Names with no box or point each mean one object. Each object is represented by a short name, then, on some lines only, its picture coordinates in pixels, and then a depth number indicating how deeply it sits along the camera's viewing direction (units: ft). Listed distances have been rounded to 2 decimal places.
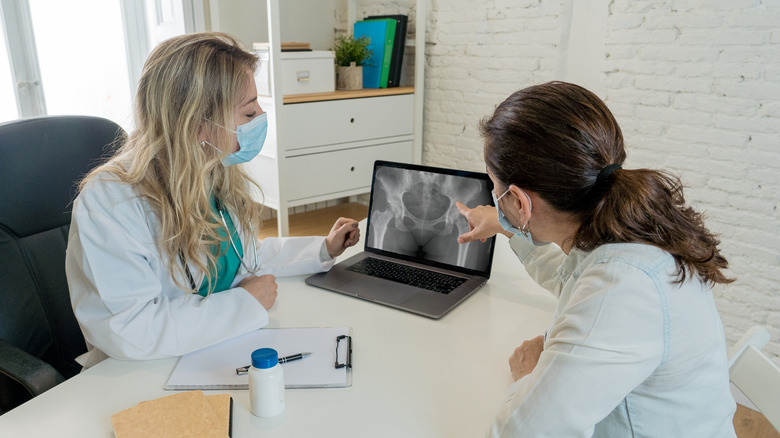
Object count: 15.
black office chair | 4.18
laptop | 4.53
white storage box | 9.41
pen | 3.48
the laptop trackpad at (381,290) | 4.36
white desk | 2.95
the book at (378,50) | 10.73
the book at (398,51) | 10.73
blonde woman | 3.51
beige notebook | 2.82
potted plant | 10.50
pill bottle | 2.93
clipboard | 3.30
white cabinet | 9.30
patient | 2.52
